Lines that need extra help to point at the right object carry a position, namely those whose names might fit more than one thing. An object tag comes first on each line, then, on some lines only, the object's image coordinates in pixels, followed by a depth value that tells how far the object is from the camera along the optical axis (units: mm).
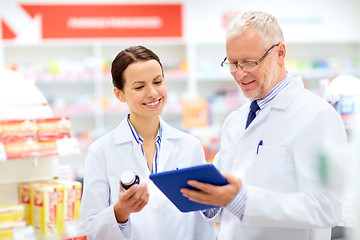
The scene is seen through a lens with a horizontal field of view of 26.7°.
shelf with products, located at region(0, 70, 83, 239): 2172
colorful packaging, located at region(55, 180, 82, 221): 2212
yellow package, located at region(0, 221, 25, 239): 2081
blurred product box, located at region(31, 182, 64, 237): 2173
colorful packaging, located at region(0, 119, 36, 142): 2204
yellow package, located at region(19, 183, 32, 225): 2228
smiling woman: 2301
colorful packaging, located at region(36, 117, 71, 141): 2270
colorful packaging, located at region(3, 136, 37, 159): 2207
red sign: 7582
